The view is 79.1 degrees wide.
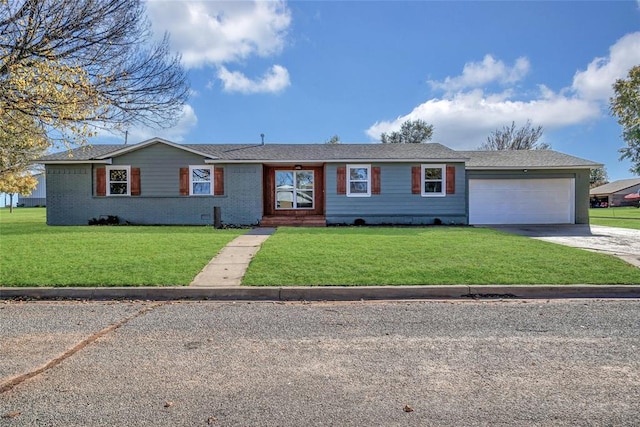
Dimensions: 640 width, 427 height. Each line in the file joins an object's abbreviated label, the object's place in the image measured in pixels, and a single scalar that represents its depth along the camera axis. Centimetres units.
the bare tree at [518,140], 4391
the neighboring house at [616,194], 6078
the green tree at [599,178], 7956
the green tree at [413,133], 4188
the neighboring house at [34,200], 5944
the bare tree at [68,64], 654
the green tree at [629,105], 2690
